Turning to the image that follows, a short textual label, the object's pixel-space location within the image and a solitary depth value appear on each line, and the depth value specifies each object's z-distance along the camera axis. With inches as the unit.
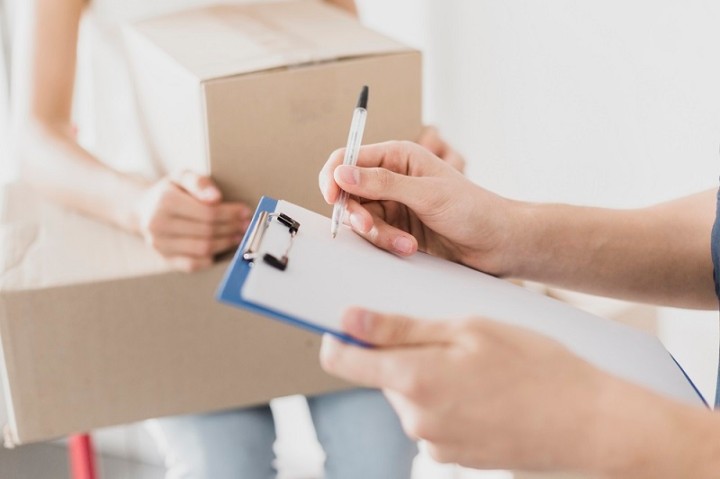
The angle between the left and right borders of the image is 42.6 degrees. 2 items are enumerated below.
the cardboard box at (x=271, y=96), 36.5
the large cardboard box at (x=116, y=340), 36.8
